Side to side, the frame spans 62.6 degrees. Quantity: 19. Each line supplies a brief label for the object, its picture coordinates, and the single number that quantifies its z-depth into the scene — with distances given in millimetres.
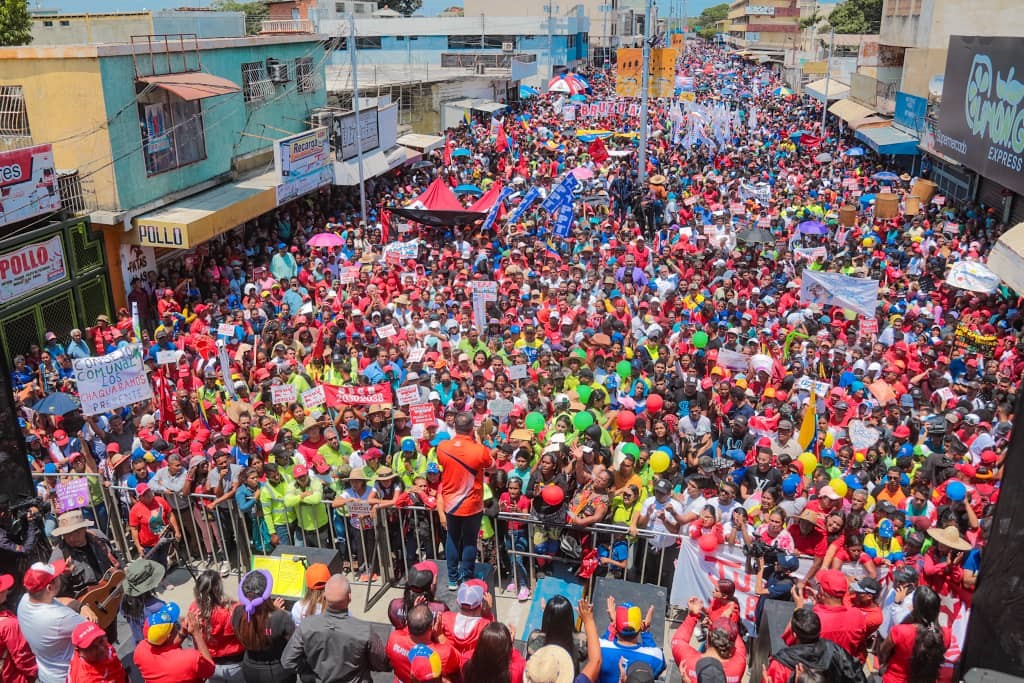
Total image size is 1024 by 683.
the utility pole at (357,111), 21930
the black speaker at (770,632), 5883
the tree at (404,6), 98188
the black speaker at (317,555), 6945
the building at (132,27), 23500
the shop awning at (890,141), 29922
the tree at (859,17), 82062
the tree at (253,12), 67188
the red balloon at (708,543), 7102
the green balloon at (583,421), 9492
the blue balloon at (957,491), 7812
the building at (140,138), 16453
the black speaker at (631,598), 6199
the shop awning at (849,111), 38125
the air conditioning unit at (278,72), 23828
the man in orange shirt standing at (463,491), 7012
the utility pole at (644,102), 26375
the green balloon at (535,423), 9805
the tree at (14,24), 27641
